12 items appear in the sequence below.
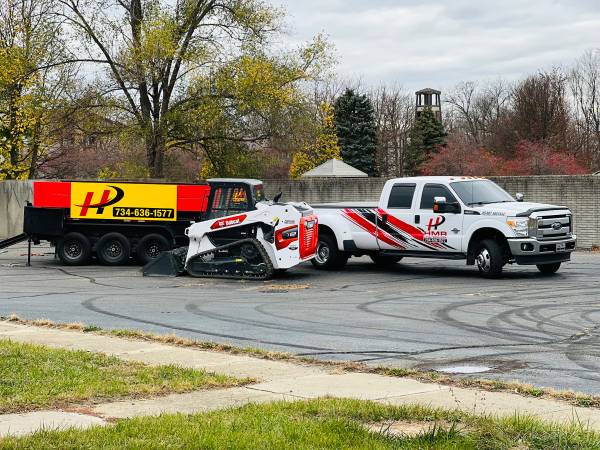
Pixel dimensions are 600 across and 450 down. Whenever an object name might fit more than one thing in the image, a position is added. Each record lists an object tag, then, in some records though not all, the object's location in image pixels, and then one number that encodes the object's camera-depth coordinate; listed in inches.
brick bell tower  3914.9
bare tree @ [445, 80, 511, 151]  3393.2
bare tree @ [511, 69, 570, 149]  2568.9
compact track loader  843.4
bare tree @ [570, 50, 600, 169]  2768.2
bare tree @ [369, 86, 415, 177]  3191.4
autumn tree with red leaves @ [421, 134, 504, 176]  2442.2
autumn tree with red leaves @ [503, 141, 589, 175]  2261.3
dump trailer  978.1
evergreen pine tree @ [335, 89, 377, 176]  2869.1
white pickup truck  804.0
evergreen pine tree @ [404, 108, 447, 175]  2901.1
